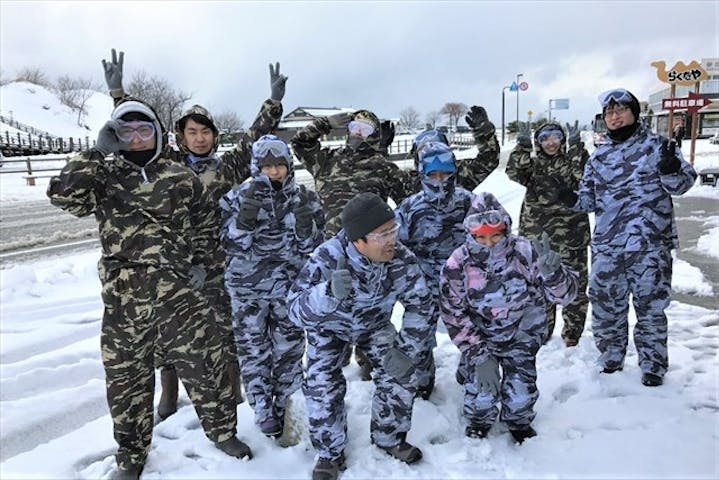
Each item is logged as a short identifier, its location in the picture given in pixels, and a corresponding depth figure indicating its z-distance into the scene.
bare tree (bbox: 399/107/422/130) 74.00
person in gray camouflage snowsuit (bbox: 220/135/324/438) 3.05
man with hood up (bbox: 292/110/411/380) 3.90
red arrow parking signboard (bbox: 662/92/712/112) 14.12
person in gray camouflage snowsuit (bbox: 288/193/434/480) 2.66
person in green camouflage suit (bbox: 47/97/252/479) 2.63
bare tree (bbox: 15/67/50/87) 72.49
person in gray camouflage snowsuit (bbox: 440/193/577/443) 2.92
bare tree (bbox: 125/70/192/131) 40.41
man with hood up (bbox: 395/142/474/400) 3.32
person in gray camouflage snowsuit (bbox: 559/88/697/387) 3.53
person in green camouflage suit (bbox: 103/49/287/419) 3.27
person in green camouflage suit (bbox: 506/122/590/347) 4.28
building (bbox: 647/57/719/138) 39.57
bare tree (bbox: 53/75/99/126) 68.69
